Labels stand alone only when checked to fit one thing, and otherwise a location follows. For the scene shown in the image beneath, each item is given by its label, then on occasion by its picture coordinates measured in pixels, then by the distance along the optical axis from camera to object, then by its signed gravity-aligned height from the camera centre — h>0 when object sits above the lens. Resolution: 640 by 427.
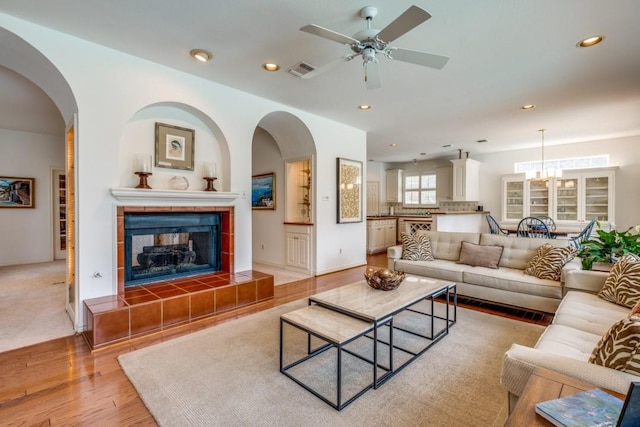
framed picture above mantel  3.43 +0.73
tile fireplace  2.70 -0.82
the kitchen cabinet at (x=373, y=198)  9.70 +0.35
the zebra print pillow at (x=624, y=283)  2.26 -0.58
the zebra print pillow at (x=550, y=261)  3.19 -0.56
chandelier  5.76 +0.66
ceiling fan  1.96 +1.17
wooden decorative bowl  2.63 -0.61
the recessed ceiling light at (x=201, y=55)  2.93 +1.52
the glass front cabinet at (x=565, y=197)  6.41 +0.27
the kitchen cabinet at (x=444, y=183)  8.63 +0.74
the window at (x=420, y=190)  9.31 +0.60
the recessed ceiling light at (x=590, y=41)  2.65 +1.48
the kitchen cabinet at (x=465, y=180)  7.77 +0.75
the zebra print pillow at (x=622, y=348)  1.18 -0.57
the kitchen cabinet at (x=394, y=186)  9.80 +0.75
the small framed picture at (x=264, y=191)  5.86 +0.36
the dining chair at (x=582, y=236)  4.84 -0.46
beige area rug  1.72 -1.16
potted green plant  2.97 -0.40
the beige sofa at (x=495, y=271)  3.12 -0.75
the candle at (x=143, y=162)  3.20 +0.50
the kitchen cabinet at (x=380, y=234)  7.59 -0.66
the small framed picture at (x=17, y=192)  5.86 +0.34
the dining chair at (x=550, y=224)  5.54 -0.32
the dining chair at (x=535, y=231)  5.37 -0.41
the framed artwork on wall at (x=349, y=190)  5.38 +0.34
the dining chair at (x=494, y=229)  6.33 -0.44
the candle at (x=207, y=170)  3.72 +0.48
